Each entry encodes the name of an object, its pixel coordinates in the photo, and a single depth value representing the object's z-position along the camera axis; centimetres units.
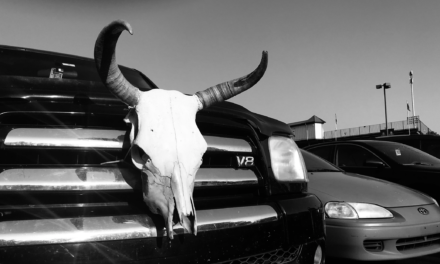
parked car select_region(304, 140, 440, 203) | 580
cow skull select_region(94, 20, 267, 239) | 153
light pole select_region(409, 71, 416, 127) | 4032
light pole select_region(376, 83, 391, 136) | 3285
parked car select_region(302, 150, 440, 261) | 361
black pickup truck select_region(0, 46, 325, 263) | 152
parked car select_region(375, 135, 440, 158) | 798
